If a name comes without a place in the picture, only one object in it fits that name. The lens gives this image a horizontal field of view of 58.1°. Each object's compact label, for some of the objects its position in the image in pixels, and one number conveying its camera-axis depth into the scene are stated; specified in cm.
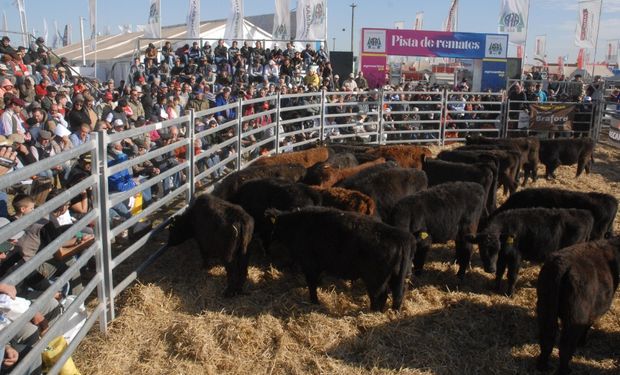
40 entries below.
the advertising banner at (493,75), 2317
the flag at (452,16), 3235
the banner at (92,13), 2766
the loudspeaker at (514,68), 2502
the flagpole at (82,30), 3058
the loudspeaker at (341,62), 2478
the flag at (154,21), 2294
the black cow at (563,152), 1250
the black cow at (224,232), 589
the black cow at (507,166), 1017
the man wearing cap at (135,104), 1259
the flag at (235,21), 2322
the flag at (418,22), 4006
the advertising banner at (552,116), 1642
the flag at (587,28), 2827
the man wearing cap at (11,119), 971
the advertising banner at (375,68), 2156
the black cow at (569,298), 481
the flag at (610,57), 5853
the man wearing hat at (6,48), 1440
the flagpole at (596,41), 2817
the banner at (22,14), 2383
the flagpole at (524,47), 2408
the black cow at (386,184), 777
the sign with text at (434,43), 2134
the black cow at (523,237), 635
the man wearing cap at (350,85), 1805
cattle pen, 473
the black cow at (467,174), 903
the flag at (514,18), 2408
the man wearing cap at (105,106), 1158
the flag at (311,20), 2269
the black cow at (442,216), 668
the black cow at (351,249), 550
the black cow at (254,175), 782
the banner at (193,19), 2255
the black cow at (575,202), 734
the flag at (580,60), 4618
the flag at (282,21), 2339
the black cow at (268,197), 722
